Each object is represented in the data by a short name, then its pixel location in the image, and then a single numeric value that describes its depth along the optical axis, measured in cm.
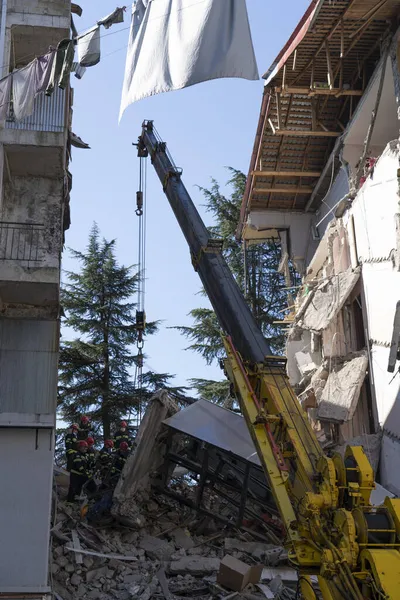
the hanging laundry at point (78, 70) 1180
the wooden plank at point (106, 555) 1308
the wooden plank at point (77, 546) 1294
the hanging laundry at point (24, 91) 1149
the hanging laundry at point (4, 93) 1170
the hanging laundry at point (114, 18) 1120
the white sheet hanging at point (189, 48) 1031
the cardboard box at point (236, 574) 1158
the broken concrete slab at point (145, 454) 1467
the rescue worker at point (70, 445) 1577
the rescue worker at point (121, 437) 1642
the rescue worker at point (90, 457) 1612
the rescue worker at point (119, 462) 1591
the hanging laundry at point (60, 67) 1115
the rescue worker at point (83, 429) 1747
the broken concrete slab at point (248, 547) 1381
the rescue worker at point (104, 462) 1634
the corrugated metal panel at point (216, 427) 1507
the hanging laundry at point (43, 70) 1130
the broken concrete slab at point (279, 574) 1240
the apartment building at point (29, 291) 1166
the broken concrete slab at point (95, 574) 1264
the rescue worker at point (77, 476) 1553
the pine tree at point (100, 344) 2762
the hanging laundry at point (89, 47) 1141
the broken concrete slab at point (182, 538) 1449
